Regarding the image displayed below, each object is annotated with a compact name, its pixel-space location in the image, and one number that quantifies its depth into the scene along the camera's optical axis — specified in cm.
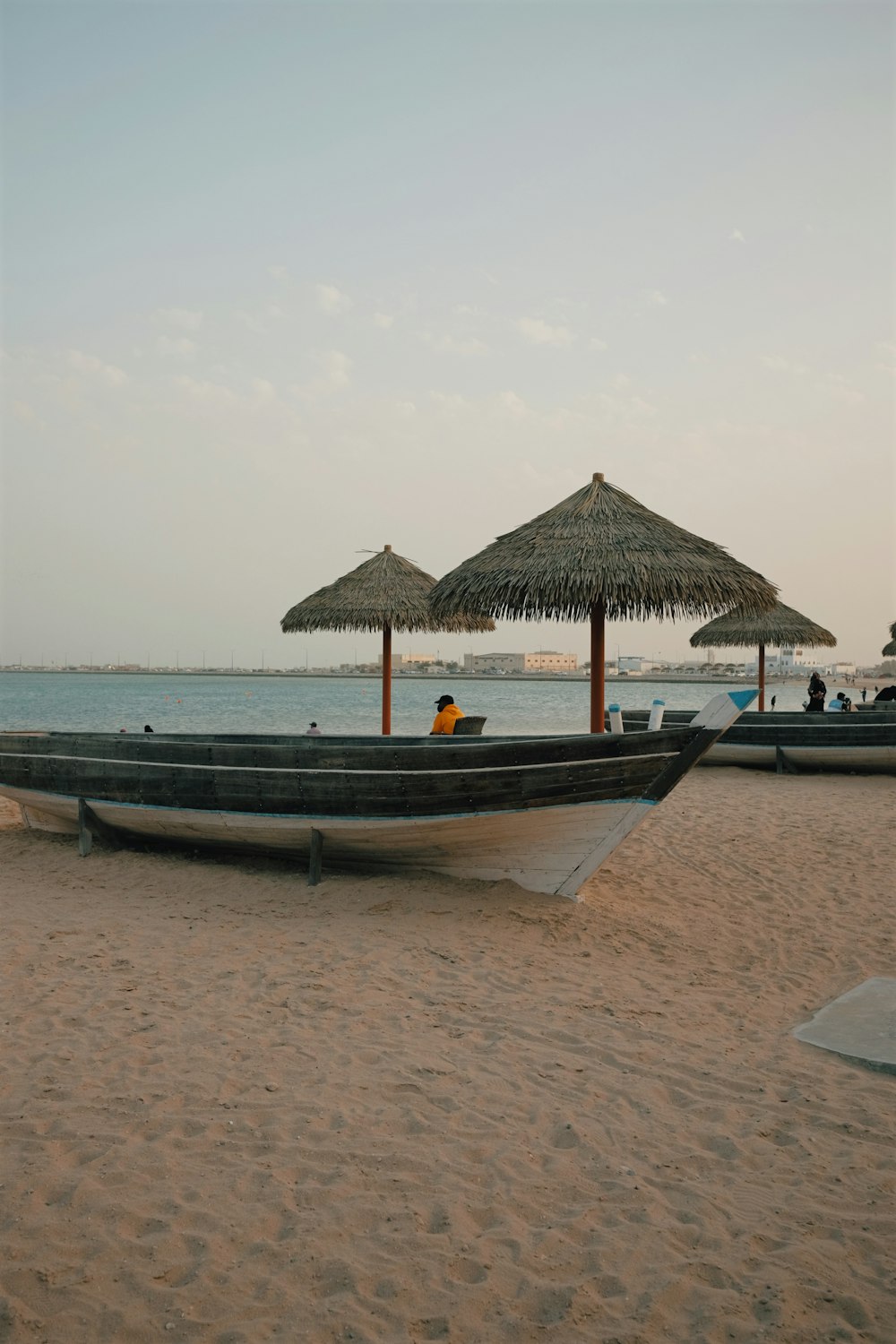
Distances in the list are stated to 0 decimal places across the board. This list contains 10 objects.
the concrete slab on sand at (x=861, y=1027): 382
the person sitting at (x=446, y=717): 870
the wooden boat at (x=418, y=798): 569
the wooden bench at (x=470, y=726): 1164
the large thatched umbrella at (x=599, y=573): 880
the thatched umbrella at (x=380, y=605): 1373
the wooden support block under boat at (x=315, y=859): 636
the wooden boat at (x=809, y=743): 1256
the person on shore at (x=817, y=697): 1744
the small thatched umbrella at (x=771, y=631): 1909
